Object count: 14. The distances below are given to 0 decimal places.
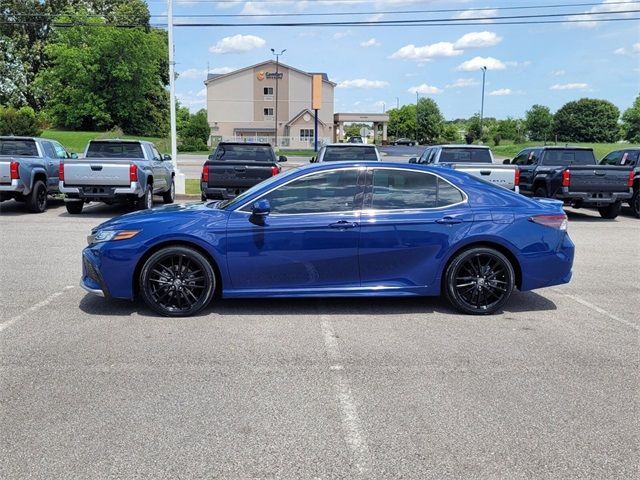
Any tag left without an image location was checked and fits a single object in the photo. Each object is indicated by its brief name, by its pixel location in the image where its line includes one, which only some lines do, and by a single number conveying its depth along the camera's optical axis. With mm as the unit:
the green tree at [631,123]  92150
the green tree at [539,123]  80812
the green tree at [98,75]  60625
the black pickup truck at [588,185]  13828
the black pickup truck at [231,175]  13531
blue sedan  5855
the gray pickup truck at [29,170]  13250
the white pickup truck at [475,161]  13312
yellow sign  49609
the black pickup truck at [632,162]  15445
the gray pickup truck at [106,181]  12984
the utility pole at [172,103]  18859
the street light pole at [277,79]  77575
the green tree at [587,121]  78312
